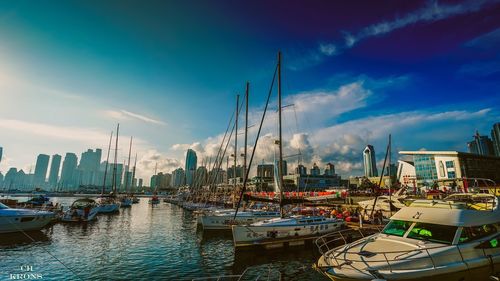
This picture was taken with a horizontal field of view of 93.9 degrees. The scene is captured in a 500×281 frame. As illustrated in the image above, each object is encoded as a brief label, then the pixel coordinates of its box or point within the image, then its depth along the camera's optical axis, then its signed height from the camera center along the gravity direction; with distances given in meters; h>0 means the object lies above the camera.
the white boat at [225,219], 27.59 -4.09
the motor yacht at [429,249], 8.41 -2.64
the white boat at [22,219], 24.44 -3.60
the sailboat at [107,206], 50.94 -4.54
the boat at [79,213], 34.84 -4.17
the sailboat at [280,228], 18.88 -3.81
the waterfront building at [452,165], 55.00 +4.12
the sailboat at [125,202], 72.31 -5.27
